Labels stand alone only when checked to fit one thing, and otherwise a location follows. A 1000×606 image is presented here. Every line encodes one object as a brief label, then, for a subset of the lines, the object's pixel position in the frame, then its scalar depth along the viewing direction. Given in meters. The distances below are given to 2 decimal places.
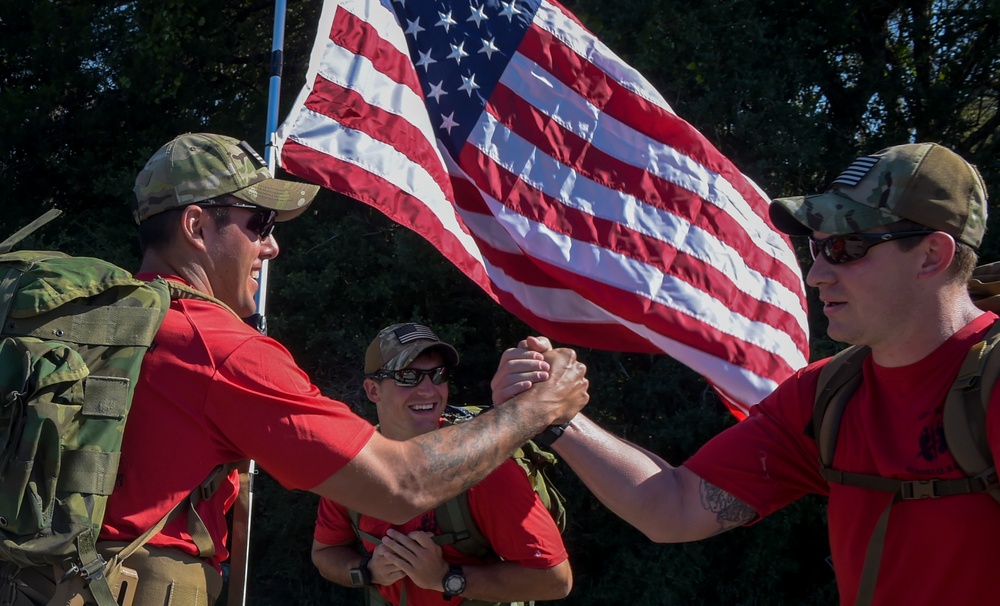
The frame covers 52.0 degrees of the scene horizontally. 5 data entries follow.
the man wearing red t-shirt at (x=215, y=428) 2.43
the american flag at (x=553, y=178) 4.16
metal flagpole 2.96
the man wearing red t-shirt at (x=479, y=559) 3.64
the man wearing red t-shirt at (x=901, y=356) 2.40
